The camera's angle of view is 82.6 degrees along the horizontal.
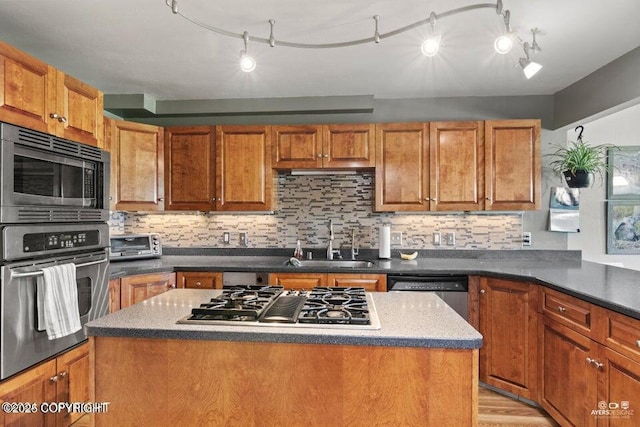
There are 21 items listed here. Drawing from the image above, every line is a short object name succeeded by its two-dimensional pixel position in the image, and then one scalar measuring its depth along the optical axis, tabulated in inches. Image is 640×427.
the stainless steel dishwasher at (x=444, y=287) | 108.1
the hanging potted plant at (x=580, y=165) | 115.6
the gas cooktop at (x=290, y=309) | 53.1
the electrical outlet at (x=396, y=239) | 135.0
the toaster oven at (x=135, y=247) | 121.2
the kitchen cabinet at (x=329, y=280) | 110.3
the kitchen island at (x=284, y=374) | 48.8
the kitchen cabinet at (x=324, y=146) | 124.8
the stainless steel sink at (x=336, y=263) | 121.8
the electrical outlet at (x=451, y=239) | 133.1
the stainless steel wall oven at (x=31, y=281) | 68.6
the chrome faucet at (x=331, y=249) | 132.9
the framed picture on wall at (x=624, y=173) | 144.1
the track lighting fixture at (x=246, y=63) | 74.2
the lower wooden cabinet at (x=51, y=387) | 69.3
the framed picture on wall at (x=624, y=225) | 143.9
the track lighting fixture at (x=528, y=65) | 72.6
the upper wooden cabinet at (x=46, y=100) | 69.6
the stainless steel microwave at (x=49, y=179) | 69.3
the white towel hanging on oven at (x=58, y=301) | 74.3
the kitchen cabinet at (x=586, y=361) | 63.9
